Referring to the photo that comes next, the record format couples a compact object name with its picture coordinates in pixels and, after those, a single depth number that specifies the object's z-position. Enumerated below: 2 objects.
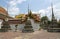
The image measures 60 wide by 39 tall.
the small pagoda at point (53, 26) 5.88
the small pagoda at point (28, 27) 5.94
